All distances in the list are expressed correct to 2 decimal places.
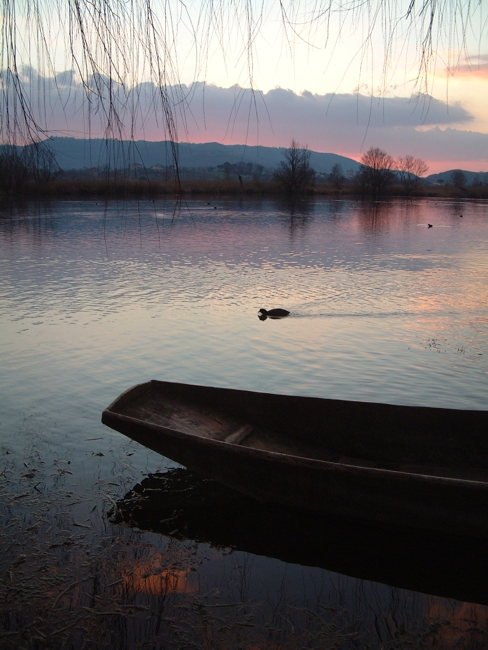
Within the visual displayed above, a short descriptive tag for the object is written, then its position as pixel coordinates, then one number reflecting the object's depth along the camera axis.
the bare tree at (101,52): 2.45
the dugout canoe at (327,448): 3.95
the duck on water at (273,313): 11.38
